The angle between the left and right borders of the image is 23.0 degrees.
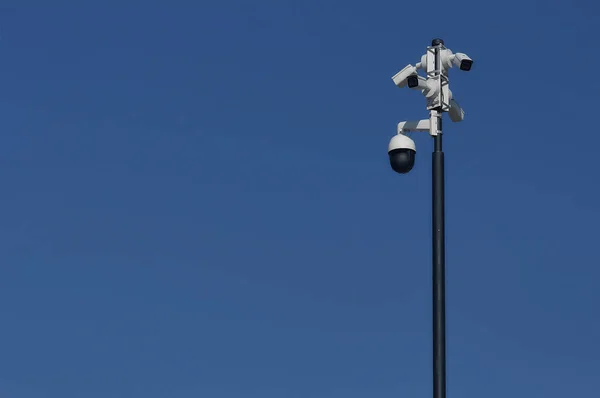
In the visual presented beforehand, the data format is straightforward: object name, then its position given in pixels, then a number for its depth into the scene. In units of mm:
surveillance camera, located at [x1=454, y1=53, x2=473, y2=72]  19328
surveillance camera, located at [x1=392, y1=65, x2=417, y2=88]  19391
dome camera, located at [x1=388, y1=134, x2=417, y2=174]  19219
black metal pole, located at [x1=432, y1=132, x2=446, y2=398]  17844
